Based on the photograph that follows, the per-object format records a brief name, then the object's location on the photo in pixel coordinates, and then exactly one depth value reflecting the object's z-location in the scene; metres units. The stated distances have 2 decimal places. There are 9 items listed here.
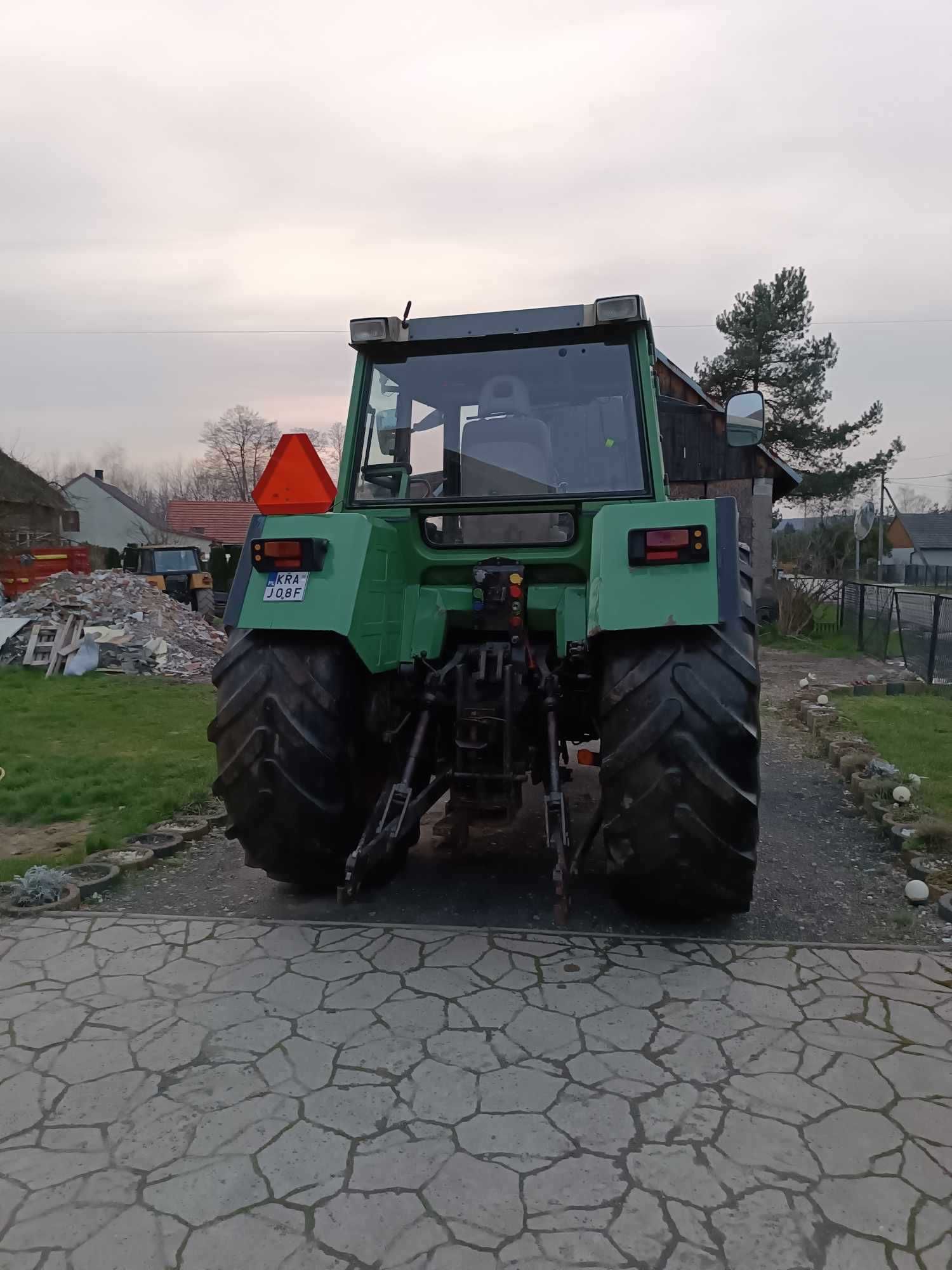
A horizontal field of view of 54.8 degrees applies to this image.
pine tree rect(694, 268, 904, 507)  26.20
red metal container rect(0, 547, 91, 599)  19.02
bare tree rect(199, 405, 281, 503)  55.25
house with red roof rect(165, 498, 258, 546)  47.21
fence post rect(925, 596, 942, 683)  9.40
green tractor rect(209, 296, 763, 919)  3.13
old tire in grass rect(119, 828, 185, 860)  4.49
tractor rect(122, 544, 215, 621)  20.56
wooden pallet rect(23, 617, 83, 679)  12.08
